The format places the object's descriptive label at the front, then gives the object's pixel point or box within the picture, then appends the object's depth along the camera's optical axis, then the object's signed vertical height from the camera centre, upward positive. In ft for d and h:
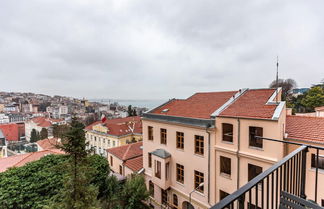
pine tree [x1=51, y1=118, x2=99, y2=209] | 23.94 -12.47
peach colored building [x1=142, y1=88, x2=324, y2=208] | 28.19 -8.72
